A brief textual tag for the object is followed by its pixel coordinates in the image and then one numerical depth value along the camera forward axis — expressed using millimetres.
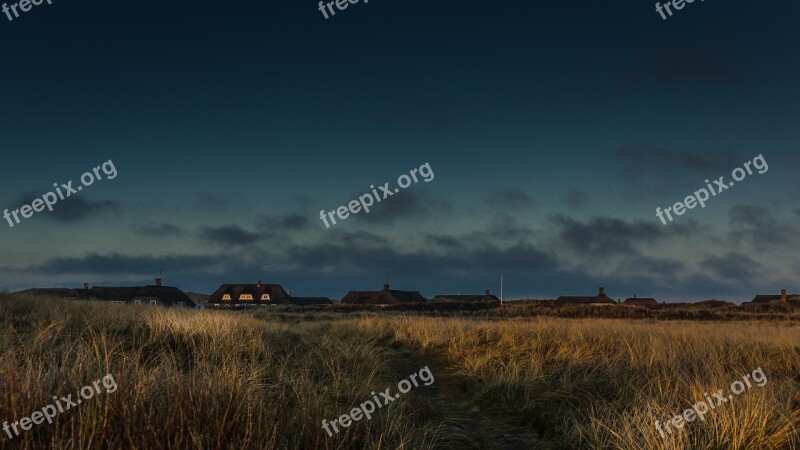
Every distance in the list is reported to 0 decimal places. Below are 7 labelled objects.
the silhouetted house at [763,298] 79231
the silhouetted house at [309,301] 101750
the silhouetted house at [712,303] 48156
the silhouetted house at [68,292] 72188
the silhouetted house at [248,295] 93375
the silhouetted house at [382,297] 82125
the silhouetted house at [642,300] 91375
